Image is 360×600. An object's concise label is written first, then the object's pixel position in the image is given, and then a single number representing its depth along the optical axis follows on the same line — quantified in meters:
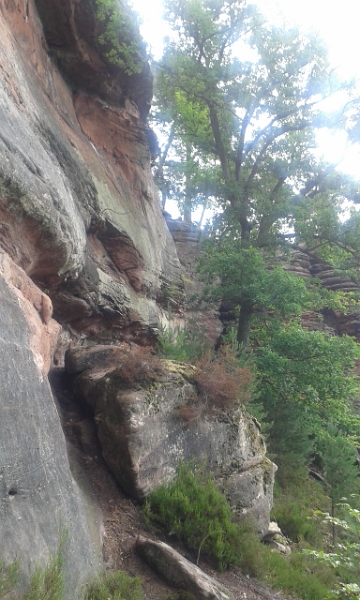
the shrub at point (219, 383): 7.31
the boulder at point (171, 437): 6.12
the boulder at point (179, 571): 5.02
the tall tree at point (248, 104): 16.52
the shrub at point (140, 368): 6.58
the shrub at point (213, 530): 5.83
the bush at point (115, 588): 4.35
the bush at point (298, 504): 8.76
